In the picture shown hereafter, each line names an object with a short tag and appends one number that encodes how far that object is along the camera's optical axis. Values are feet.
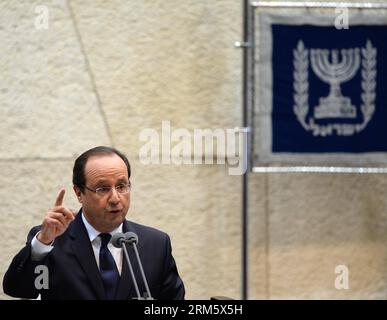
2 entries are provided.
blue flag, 38.01
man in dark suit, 23.07
